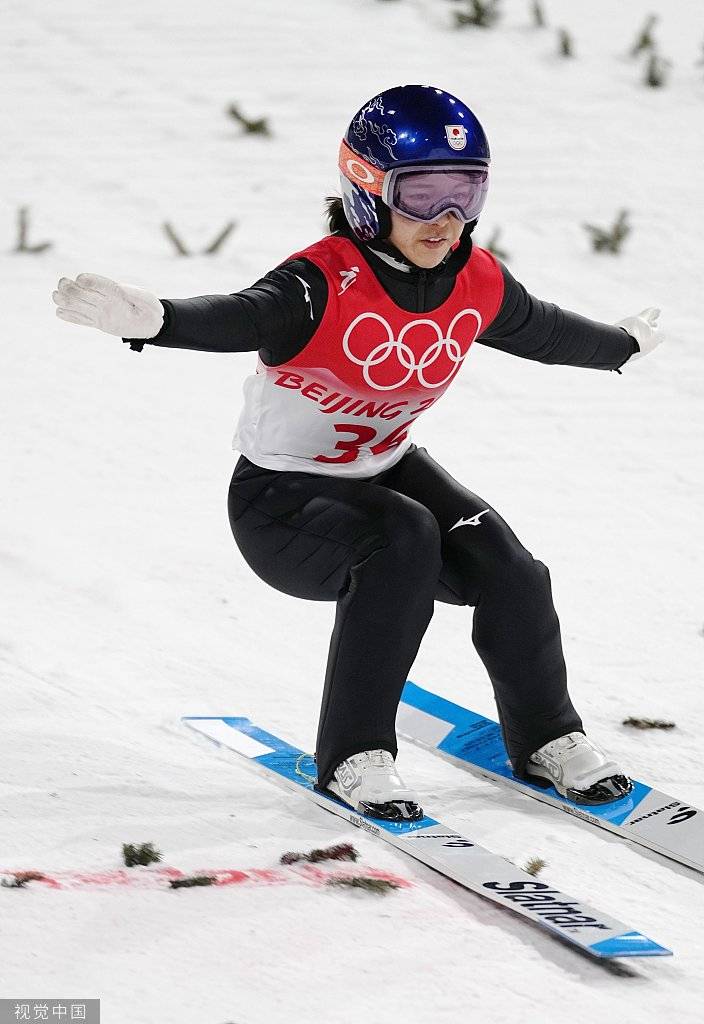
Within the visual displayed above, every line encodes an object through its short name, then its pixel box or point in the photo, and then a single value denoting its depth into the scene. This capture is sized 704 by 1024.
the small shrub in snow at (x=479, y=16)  20.14
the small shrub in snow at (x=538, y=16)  20.20
